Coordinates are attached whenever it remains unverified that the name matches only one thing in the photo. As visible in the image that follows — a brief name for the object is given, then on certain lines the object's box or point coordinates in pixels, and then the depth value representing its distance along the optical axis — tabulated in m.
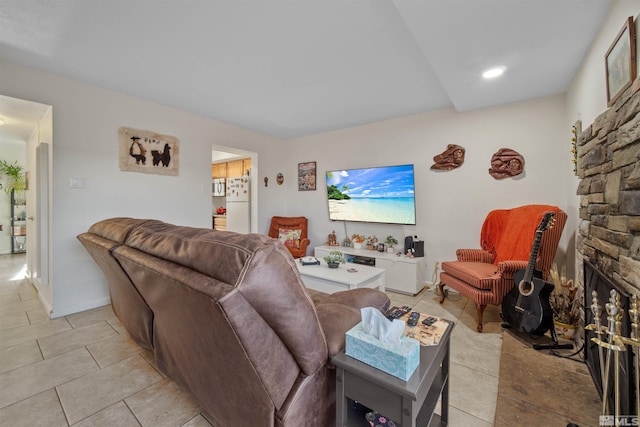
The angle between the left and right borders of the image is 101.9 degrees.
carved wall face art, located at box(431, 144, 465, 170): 3.23
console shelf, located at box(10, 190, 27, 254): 5.31
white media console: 3.20
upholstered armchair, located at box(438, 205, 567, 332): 2.21
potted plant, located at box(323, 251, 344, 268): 2.85
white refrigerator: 4.75
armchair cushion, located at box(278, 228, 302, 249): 4.32
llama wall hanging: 2.96
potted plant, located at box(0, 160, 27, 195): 4.91
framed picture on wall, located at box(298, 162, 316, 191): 4.67
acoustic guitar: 1.96
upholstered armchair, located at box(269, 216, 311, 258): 4.26
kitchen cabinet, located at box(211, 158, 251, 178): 5.60
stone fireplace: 1.08
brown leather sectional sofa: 0.75
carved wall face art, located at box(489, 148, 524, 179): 2.89
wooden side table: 0.78
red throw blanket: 2.37
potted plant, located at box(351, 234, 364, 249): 3.95
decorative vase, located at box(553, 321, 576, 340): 2.03
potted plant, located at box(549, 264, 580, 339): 2.04
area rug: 1.31
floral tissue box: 0.80
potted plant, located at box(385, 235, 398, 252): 3.69
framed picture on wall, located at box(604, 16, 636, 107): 1.20
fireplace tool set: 0.87
